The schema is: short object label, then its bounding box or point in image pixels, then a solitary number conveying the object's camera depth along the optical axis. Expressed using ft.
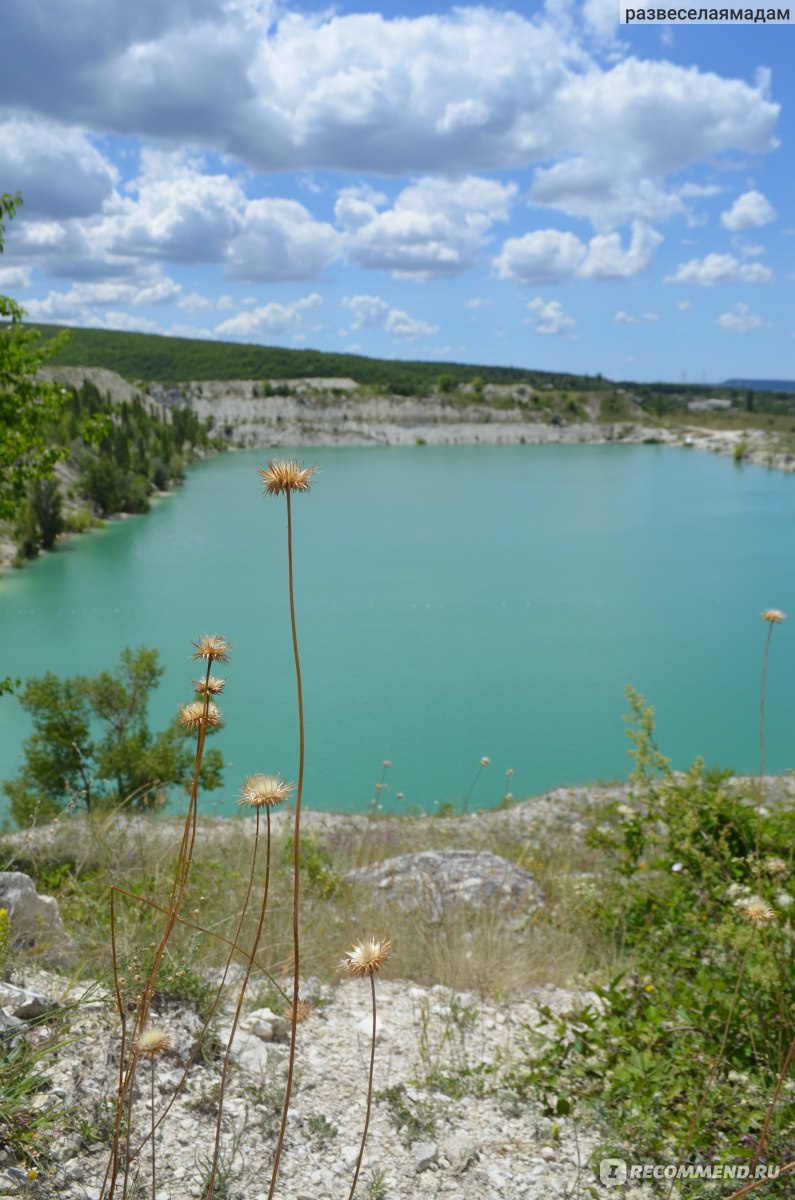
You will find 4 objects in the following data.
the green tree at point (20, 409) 26.71
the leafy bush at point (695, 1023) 8.28
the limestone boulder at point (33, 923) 10.82
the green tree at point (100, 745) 35.01
